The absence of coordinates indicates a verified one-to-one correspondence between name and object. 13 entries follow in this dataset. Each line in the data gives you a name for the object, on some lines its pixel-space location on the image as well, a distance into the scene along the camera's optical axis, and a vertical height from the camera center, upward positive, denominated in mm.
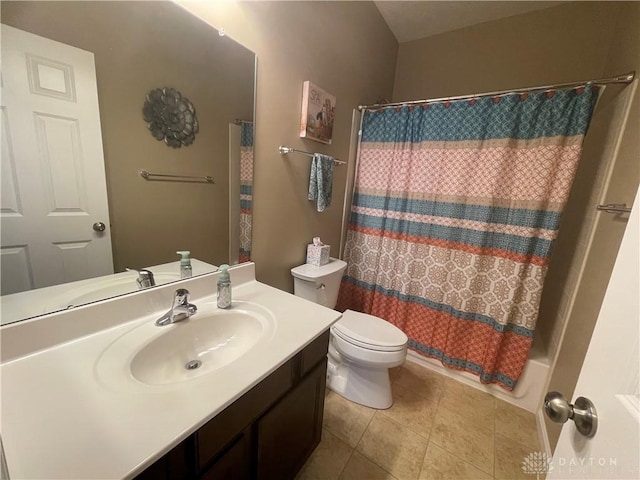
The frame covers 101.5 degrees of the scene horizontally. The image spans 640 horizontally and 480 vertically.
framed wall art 1417 +433
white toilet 1416 -819
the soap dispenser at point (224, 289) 1009 -406
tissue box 1653 -400
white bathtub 1582 -1112
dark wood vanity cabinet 587 -690
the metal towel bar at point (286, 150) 1355 +198
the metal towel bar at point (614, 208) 1053 +21
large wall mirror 628 +80
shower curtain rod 1213 +614
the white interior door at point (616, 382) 368 -268
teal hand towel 1533 +65
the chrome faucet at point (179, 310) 884 -443
